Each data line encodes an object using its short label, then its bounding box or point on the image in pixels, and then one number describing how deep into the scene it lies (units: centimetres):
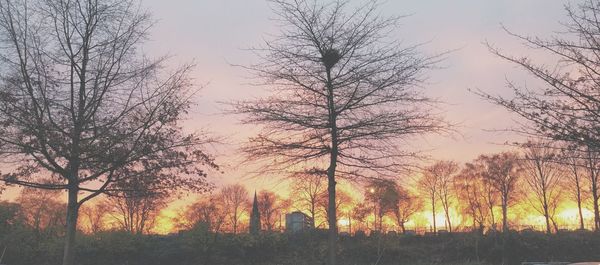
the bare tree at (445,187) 5839
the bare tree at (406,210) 6081
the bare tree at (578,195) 4156
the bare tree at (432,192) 5801
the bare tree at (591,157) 729
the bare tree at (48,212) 2319
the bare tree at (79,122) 960
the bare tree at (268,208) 6431
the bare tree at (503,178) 5103
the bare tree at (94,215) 5968
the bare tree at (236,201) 6671
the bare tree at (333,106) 990
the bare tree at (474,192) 5625
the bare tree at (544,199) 4562
